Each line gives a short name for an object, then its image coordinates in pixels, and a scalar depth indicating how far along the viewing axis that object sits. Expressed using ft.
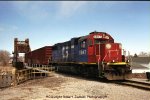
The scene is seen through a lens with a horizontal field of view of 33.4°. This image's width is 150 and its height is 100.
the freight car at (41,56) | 112.73
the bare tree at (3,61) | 297.90
